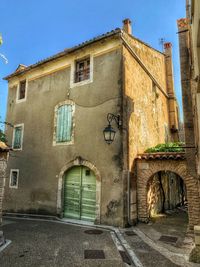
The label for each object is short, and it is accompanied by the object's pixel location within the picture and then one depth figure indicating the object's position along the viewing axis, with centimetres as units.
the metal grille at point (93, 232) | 787
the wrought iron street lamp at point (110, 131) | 886
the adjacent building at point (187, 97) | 816
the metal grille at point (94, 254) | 561
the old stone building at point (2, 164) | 670
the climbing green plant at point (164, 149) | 964
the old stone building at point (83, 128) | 917
